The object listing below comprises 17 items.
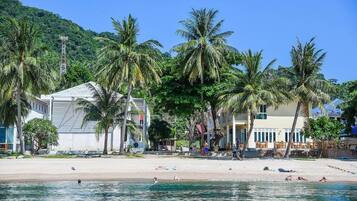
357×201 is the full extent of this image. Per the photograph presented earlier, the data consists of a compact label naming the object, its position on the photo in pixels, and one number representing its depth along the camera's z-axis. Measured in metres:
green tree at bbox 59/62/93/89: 89.81
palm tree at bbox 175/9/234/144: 53.84
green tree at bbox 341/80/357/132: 51.62
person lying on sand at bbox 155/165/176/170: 39.00
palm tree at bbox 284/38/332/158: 48.44
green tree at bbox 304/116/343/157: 49.53
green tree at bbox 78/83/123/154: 49.41
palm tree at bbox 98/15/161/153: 49.38
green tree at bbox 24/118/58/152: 50.34
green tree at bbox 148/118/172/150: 79.88
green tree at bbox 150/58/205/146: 55.44
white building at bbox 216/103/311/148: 57.78
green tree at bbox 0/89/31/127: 48.94
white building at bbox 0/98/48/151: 57.03
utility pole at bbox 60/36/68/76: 87.81
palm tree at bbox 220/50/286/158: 46.92
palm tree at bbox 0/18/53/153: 45.78
